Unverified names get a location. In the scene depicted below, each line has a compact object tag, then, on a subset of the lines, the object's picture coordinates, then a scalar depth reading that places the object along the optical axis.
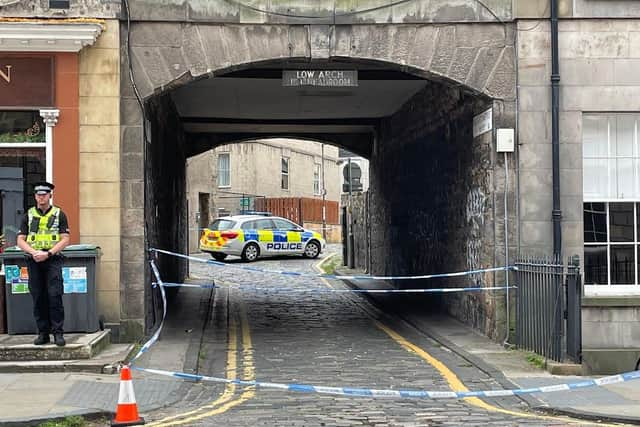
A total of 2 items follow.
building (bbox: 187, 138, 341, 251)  37.44
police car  28.22
